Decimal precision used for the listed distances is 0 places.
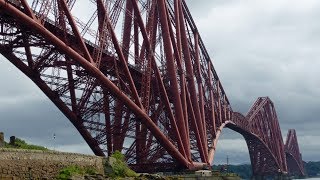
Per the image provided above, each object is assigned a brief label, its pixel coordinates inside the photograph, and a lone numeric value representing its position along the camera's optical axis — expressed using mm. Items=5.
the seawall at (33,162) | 27688
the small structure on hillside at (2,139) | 32856
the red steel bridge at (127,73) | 42500
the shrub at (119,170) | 38781
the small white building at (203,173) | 62900
